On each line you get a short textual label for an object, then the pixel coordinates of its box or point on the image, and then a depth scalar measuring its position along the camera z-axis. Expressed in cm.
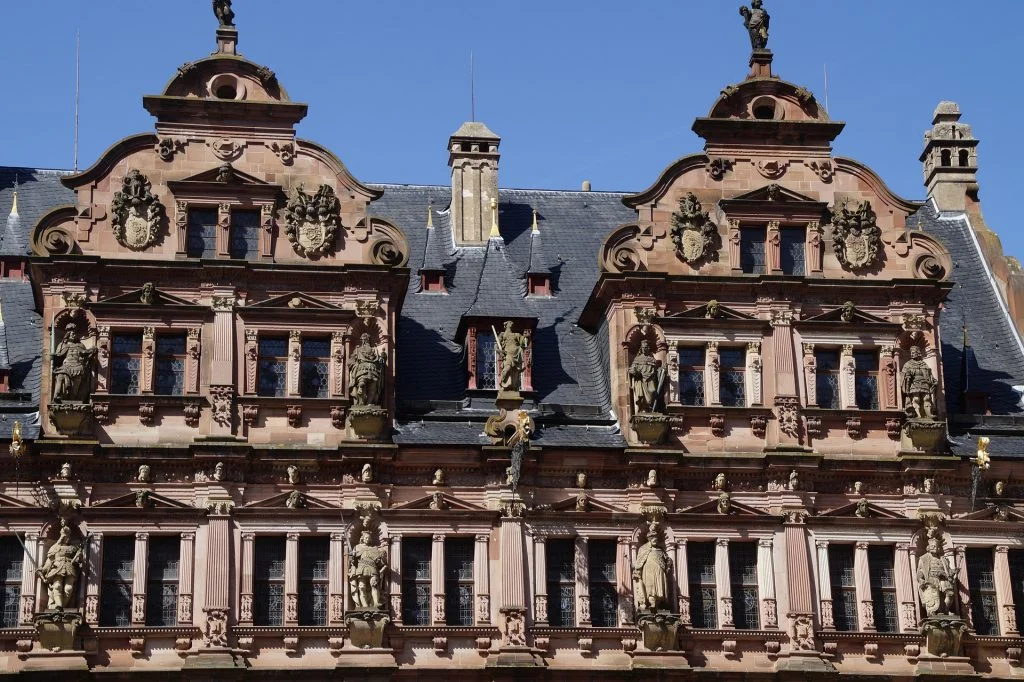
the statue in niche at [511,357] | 4738
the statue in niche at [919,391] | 4762
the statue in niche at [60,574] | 4355
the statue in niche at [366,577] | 4428
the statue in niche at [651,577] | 4509
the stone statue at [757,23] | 5231
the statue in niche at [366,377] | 4577
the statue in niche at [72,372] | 4512
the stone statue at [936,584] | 4609
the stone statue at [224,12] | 5006
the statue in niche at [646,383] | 4688
